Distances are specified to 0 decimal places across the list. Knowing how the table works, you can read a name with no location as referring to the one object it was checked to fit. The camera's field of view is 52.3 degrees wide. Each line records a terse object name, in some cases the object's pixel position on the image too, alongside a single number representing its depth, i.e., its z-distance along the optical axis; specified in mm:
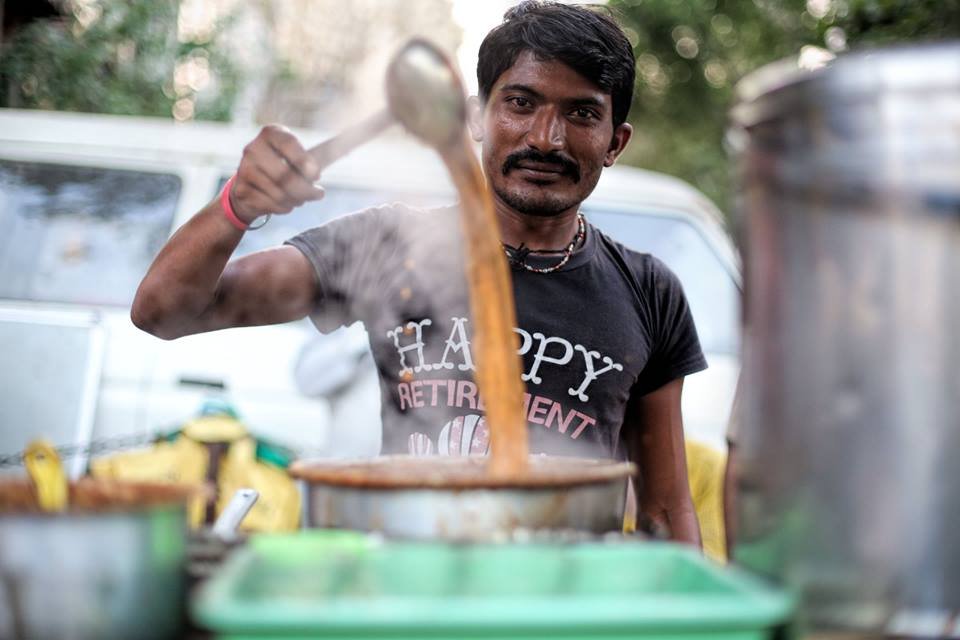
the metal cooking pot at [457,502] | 1225
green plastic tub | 894
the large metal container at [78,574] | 991
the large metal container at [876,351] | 1048
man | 2199
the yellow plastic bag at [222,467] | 3840
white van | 4008
